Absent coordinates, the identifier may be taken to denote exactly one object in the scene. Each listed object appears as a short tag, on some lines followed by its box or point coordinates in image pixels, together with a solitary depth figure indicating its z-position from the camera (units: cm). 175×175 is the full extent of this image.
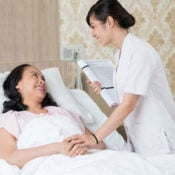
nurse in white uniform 278
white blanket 257
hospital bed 256
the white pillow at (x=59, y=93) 338
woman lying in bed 289
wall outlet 377
